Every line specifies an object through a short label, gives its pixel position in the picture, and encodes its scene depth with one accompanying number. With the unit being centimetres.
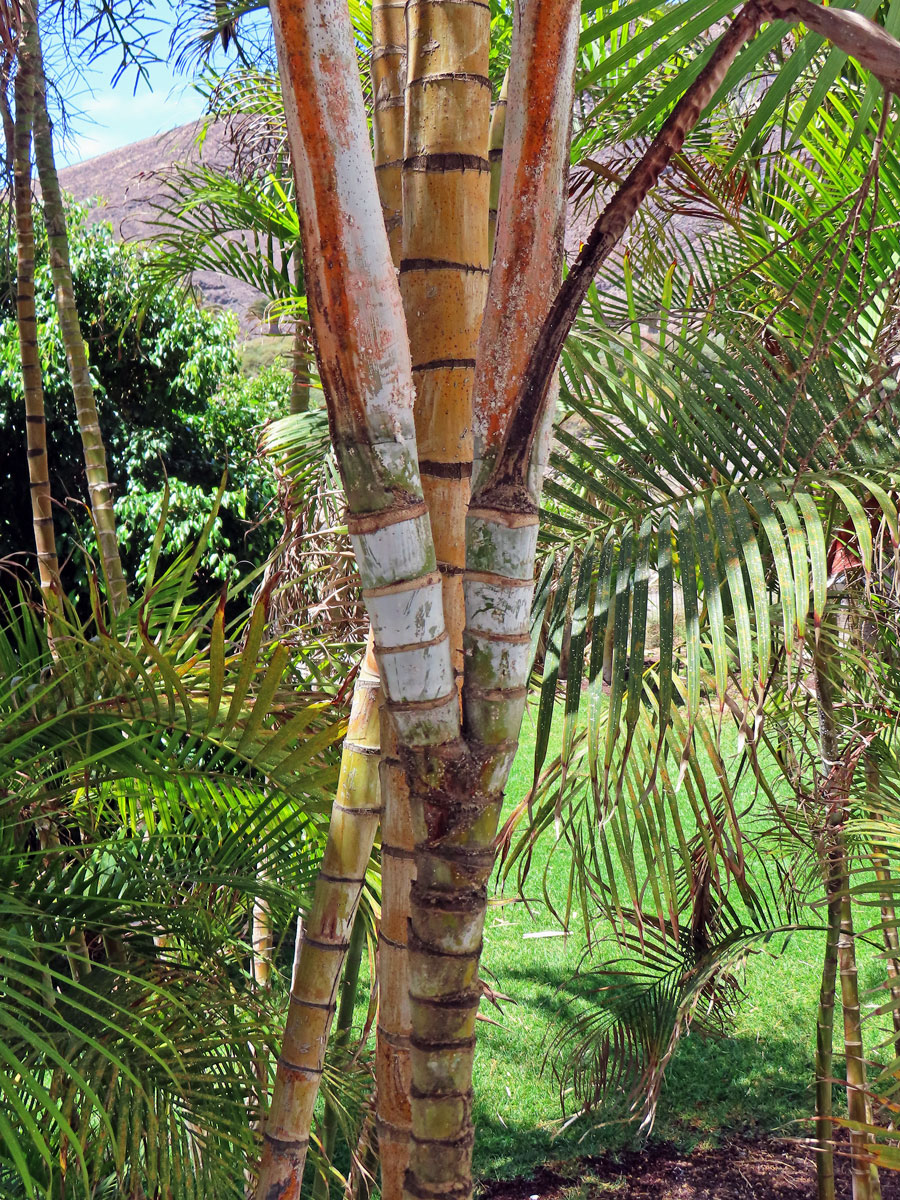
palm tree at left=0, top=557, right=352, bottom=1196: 124
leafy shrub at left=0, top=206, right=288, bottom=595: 532
